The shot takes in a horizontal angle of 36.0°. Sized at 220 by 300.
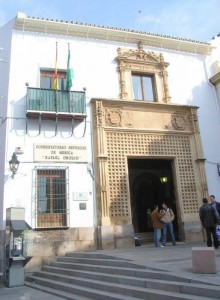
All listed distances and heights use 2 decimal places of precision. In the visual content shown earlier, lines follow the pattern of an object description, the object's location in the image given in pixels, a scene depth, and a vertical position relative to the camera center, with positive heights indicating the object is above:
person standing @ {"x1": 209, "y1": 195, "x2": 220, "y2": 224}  9.77 +0.73
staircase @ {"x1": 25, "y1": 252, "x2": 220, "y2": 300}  5.53 -0.91
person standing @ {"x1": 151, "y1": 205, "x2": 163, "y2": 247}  11.46 +0.26
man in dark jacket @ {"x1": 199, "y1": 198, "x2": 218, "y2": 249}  9.58 +0.26
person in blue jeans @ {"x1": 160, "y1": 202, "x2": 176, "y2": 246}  11.72 +0.48
